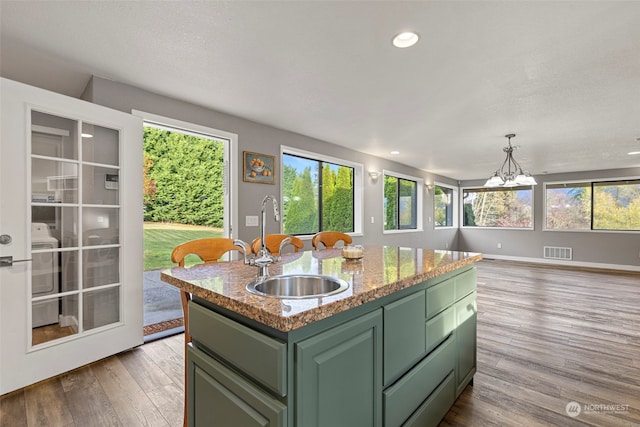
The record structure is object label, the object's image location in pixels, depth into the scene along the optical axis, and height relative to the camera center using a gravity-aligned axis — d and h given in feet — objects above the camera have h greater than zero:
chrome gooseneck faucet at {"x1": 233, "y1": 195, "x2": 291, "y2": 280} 4.49 -0.74
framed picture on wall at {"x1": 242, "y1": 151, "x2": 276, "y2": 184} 11.27 +1.75
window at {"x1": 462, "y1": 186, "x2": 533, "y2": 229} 25.81 +0.47
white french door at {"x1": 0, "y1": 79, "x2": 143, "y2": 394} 6.30 -0.57
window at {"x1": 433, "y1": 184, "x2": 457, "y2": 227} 26.14 +0.60
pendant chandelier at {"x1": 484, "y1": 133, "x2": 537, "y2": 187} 12.64 +1.46
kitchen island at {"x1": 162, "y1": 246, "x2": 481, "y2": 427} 2.96 -1.69
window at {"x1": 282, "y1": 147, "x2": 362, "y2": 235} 13.97 +0.97
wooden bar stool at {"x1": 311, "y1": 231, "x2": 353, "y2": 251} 9.85 -0.93
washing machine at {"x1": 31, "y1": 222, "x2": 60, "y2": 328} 6.69 -1.53
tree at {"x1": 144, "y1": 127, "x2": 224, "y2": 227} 23.13 +2.71
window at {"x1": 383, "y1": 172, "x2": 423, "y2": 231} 20.20 +0.71
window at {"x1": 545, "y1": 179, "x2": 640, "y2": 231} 21.45 +0.55
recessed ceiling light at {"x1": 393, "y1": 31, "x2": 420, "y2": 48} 5.90 +3.61
